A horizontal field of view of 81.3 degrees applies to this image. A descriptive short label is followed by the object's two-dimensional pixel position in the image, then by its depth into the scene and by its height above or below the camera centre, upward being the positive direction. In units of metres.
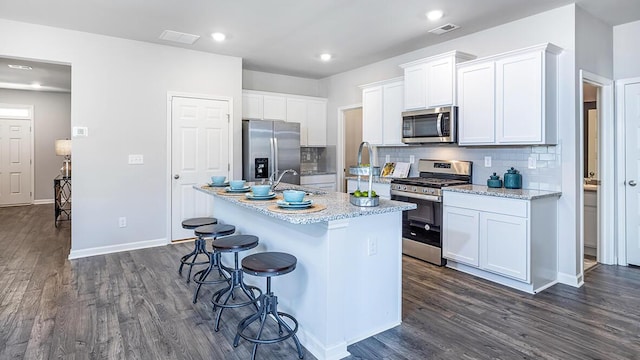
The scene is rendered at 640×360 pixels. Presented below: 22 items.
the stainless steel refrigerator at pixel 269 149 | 5.50 +0.49
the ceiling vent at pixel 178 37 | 4.36 +1.74
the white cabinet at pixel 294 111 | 6.00 +1.20
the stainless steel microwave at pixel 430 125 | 4.09 +0.64
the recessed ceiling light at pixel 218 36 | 4.37 +1.72
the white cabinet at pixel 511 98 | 3.40 +0.81
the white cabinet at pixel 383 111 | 4.88 +0.95
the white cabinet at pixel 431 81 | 4.07 +1.15
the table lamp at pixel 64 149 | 6.91 +0.60
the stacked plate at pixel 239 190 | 3.31 -0.08
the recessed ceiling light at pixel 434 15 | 3.66 +1.66
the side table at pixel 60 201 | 6.53 -0.36
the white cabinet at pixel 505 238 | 3.29 -0.54
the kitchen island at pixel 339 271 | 2.25 -0.59
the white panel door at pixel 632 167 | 3.93 +0.14
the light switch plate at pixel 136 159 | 4.73 +0.28
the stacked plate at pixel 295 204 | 2.39 -0.15
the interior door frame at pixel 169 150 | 4.95 +0.41
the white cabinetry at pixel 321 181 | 6.26 +0.00
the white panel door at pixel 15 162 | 8.12 +0.43
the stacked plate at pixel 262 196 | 2.85 -0.12
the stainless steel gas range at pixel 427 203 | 4.07 -0.24
